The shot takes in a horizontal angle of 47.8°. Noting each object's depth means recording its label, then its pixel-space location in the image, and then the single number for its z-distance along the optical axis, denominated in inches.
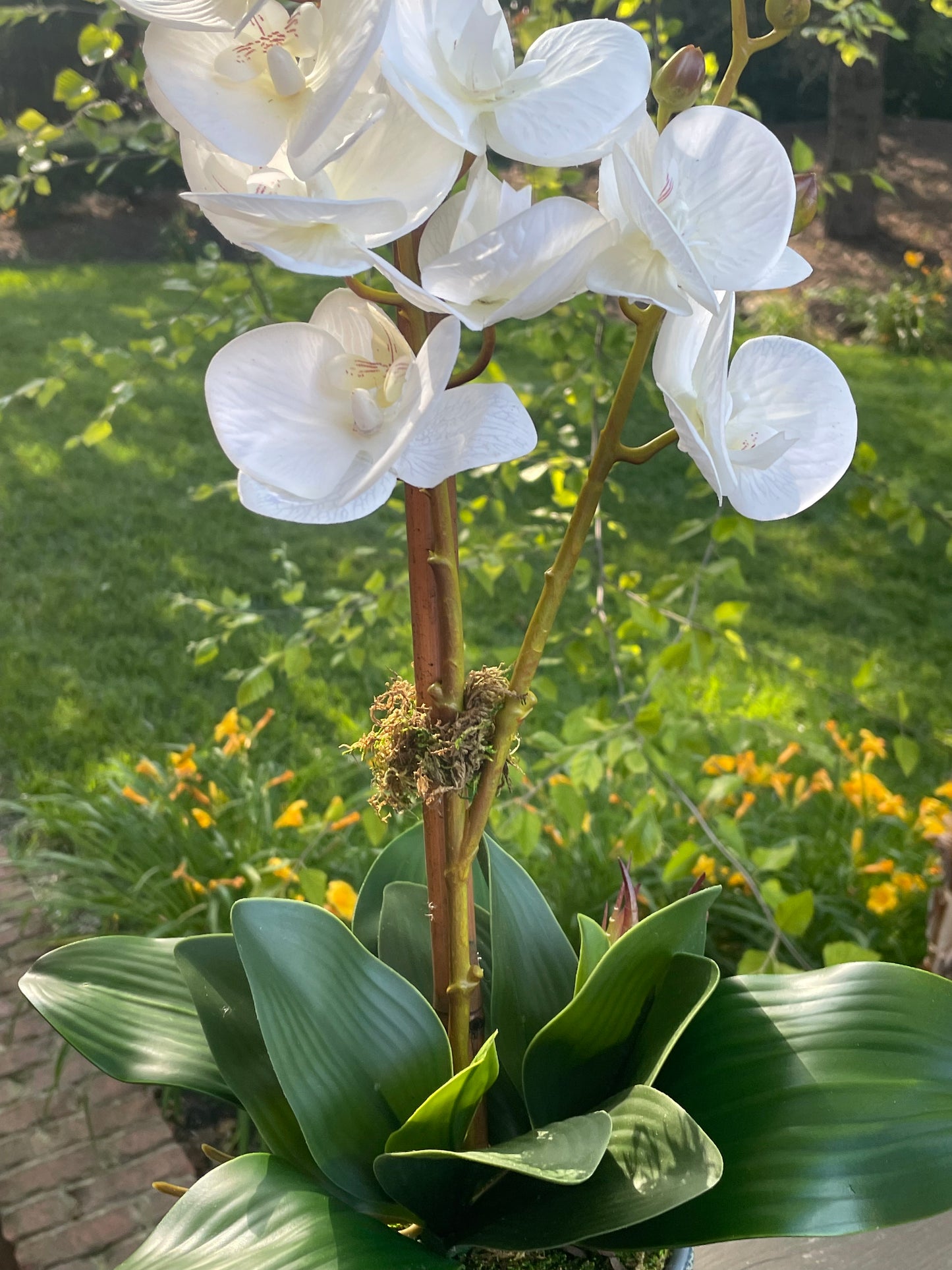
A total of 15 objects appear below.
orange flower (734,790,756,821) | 61.4
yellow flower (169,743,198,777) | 67.9
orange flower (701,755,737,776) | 66.1
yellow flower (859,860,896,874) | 61.8
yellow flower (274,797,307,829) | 63.8
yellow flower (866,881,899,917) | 58.7
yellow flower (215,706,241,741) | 69.2
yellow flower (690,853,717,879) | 59.1
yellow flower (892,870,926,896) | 61.3
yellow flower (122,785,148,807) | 67.6
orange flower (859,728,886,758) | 66.1
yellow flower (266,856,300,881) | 56.5
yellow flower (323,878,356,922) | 51.9
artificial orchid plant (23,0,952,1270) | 14.7
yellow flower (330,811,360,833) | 60.9
